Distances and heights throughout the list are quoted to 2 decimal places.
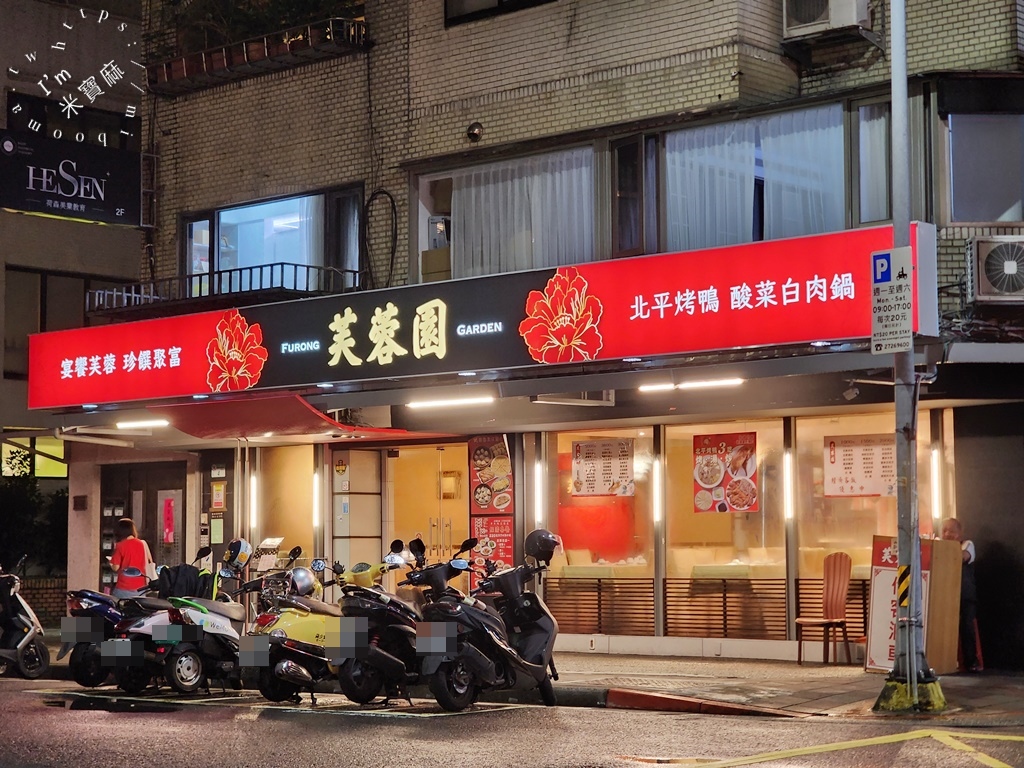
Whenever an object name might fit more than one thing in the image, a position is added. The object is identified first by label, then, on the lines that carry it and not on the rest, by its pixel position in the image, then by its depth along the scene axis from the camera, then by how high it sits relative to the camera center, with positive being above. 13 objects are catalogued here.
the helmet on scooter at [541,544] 14.68 -0.47
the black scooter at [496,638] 13.86 -1.34
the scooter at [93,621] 15.61 -1.30
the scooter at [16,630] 17.97 -1.58
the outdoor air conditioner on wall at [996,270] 15.45 +2.30
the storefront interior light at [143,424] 21.42 +1.08
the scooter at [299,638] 14.34 -1.35
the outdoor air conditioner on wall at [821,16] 17.00 +5.53
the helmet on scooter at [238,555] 15.91 -0.61
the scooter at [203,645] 15.55 -1.54
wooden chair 17.67 -1.11
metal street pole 13.39 -0.05
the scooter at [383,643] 14.02 -1.38
